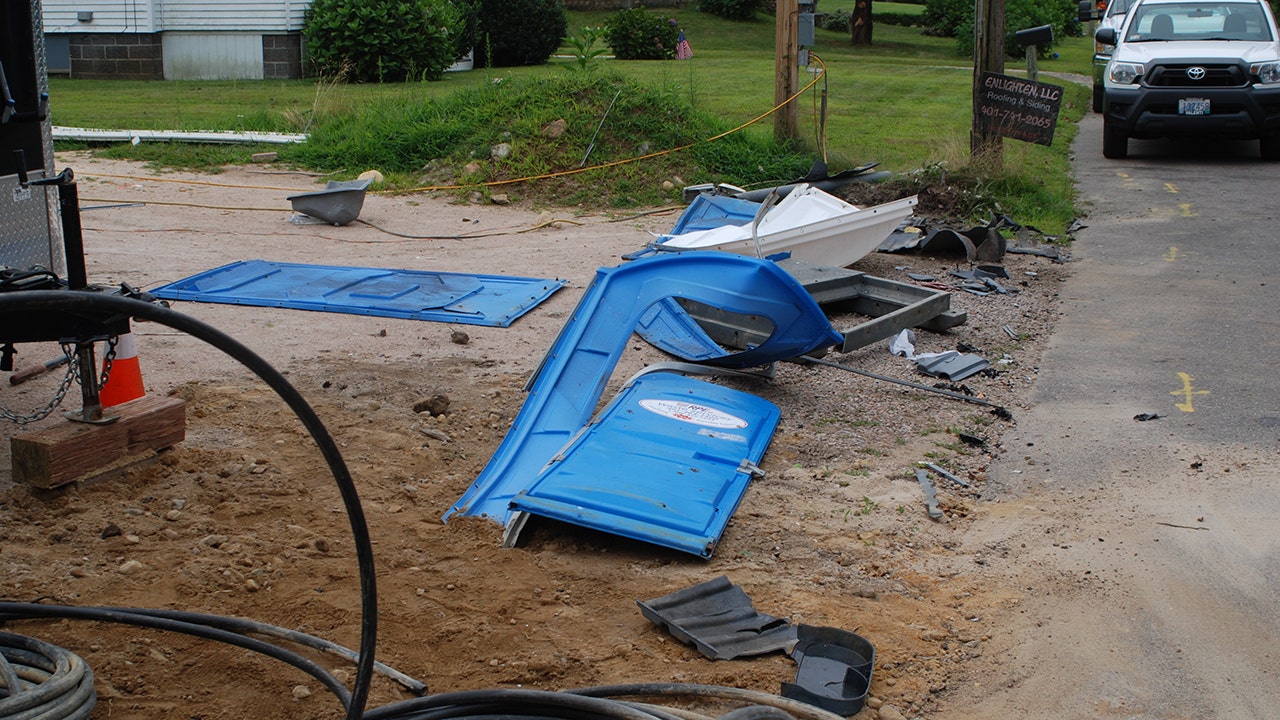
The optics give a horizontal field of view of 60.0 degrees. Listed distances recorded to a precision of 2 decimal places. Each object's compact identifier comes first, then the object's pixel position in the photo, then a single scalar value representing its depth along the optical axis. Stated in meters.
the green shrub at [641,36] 25.72
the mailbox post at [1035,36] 10.85
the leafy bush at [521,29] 24.08
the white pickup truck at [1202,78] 12.97
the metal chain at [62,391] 4.19
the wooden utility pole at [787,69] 12.66
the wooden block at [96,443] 4.14
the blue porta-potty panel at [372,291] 7.21
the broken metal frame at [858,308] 6.66
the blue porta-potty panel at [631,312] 5.23
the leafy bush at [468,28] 23.26
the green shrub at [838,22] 38.59
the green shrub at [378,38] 20.83
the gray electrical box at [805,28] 12.42
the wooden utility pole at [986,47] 11.58
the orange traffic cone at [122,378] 4.82
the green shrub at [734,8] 34.19
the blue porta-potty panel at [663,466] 4.17
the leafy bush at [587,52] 13.67
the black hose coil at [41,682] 2.65
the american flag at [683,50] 26.05
